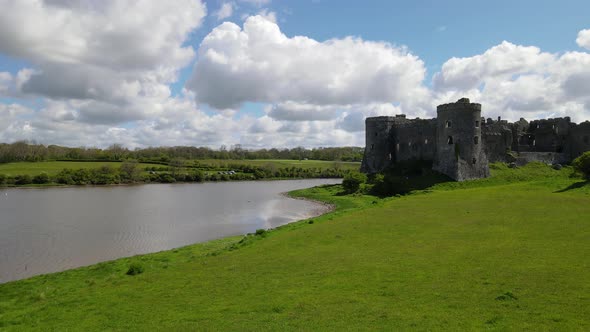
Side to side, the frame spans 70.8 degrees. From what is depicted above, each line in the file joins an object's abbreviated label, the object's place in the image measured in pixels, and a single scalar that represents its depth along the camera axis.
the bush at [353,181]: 49.62
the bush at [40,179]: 86.31
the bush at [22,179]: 84.78
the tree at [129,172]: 94.55
